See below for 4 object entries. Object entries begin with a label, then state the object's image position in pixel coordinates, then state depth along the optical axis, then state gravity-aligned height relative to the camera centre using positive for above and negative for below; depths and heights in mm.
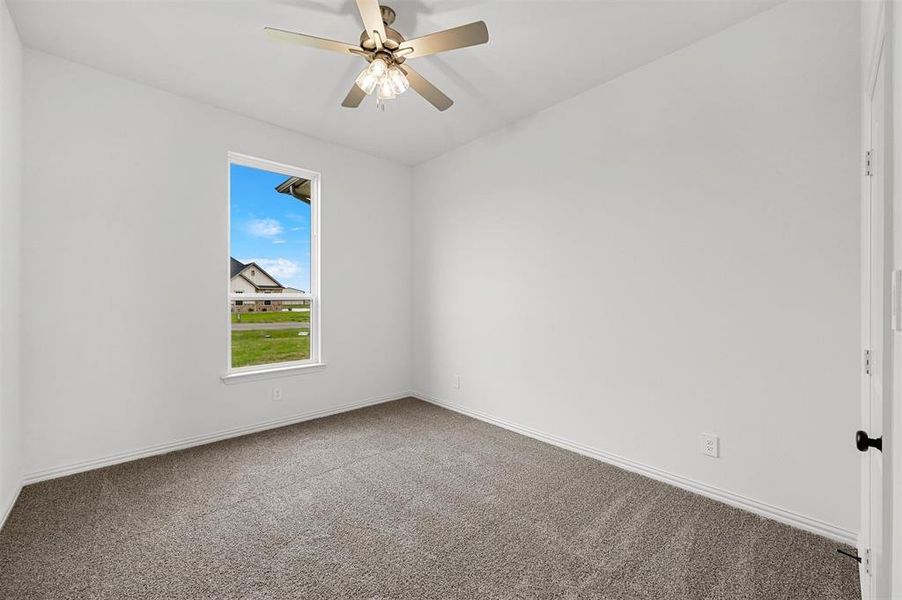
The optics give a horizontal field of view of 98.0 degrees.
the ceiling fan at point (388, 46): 1785 +1244
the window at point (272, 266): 3396 +302
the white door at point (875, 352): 1043 -168
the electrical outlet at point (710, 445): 2242 -848
